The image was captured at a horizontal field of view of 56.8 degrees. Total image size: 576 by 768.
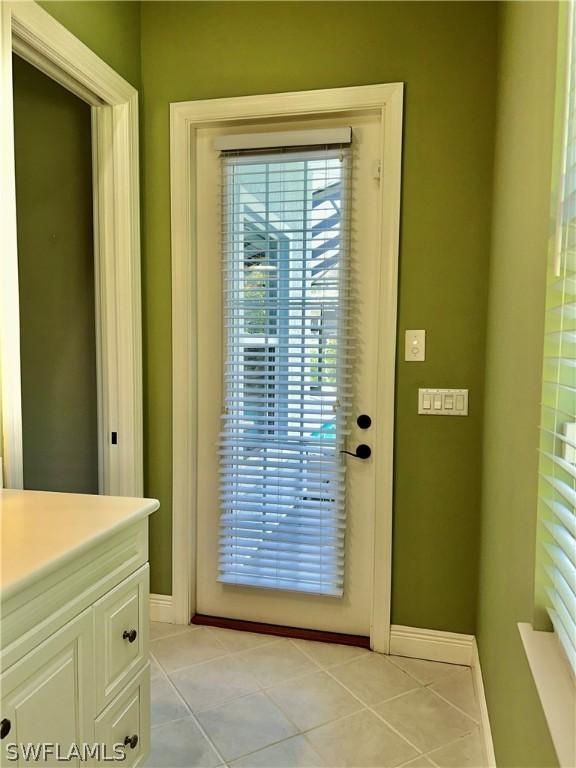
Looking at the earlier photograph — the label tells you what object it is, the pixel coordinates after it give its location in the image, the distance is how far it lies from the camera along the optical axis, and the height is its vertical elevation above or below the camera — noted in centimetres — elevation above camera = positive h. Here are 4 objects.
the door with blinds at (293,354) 226 -3
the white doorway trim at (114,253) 203 +39
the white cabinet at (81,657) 97 -67
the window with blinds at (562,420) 93 -14
